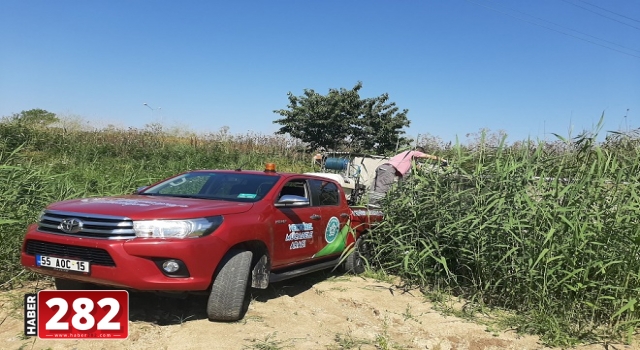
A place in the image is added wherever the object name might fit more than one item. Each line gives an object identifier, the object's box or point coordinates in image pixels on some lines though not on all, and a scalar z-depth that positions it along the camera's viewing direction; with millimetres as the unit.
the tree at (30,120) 15064
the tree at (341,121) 24859
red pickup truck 3795
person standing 6402
